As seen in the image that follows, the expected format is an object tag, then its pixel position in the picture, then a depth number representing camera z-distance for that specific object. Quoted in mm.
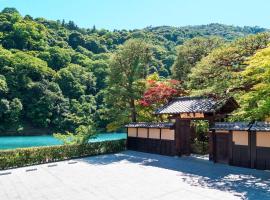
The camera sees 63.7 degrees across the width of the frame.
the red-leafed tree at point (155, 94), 17523
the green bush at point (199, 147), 15720
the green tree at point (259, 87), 9343
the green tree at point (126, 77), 18527
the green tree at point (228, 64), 12264
